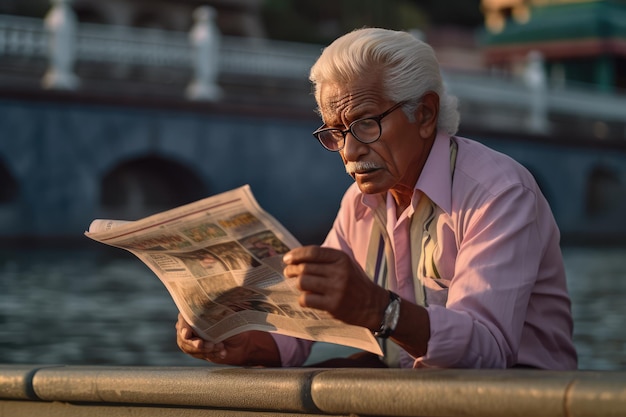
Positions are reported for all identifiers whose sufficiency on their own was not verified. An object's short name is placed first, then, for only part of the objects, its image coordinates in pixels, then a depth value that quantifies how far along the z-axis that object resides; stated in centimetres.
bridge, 1352
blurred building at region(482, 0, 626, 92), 2447
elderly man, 201
